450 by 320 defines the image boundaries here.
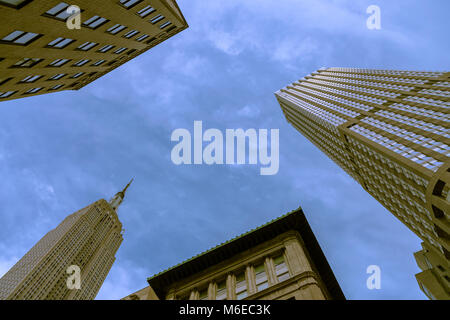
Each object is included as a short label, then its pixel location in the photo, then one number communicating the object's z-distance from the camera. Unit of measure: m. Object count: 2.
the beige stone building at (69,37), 22.55
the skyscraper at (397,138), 45.06
